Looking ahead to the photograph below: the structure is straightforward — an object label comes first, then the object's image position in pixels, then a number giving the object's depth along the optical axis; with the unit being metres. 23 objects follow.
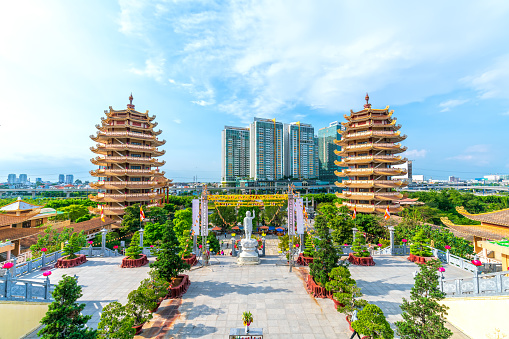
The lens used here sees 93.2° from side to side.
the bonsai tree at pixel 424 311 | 6.37
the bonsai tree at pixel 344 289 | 9.07
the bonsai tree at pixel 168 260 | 11.47
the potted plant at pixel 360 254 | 16.62
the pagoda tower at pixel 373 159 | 33.38
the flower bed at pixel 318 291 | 11.59
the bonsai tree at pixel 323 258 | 11.62
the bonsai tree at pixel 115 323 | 6.83
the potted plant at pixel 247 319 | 7.70
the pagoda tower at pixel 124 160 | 31.73
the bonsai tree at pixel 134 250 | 16.17
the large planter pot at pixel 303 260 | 16.72
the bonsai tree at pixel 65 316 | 6.16
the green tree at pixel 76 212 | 31.69
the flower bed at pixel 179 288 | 11.49
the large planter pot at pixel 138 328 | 8.59
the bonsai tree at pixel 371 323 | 7.13
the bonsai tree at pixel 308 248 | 16.91
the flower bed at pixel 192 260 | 16.27
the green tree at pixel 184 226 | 15.77
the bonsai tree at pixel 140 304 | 8.51
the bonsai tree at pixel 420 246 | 17.00
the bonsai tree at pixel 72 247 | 16.48
